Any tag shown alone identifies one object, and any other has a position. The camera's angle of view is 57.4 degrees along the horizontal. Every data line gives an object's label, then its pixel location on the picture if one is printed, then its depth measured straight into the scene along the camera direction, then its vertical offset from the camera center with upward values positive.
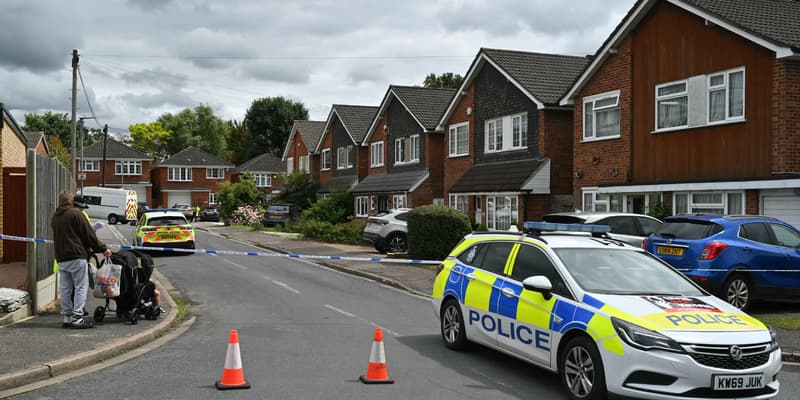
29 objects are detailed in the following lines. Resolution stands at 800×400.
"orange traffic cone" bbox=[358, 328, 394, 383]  7.70 -1.79
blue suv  12.15 -0.95
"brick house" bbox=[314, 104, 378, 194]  46.34 +3.41
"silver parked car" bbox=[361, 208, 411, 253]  26.27 -1.26
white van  55.25 -0.39
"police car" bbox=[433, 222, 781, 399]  6.36 -1.19
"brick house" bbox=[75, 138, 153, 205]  76.38 +3.28
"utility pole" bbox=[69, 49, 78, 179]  33.30 +5.17
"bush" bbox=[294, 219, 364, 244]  32.25 -1.50
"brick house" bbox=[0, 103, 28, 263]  15.33 -0.07
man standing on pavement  10.12 -0.76
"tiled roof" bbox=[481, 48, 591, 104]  27.27 +5.12
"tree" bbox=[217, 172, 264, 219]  53.41 +0.13
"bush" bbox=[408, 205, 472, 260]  21.88 -0.98
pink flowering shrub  48.63 -1.22
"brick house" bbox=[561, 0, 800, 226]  16.89 +2.33
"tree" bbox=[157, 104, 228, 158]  104.50 +9.78
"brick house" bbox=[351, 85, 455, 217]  36.50 +2.46
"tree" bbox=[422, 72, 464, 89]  75.39 +12.33
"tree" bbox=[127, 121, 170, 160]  104.12 +8.67
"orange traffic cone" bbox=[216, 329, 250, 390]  7.36 -1.76
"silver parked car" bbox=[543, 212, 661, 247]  15.52 -0.51
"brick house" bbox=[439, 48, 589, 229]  26.34 +2.35
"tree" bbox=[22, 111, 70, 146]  102.25 +10.46
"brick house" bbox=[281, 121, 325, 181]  55.56 +4.13
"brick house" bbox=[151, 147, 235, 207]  79.31 +2.21
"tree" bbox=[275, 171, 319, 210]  51.34 +0.56
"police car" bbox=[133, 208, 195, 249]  24.02 -1.07
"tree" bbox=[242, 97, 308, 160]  91.56 +9.70
